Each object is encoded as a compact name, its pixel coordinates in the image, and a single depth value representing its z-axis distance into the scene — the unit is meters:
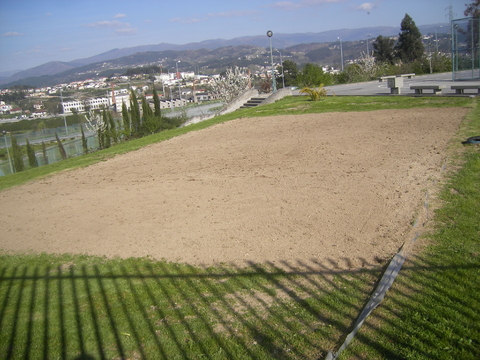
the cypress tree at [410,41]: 51.59
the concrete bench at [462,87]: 17.19
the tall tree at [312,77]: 32.44
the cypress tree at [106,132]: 28.86
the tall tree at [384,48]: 54.72
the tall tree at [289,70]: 54.19
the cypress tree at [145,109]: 33.20
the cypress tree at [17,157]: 31.75
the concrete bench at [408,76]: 32.41
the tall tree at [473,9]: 42.94
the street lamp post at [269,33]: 24.43
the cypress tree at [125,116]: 34.17
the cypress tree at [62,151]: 31.08
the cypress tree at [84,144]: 30.55
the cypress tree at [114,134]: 27.45
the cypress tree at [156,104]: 35.46
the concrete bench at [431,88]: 18.12
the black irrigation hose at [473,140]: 9.88
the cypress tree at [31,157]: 32.83
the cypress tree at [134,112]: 35.25
